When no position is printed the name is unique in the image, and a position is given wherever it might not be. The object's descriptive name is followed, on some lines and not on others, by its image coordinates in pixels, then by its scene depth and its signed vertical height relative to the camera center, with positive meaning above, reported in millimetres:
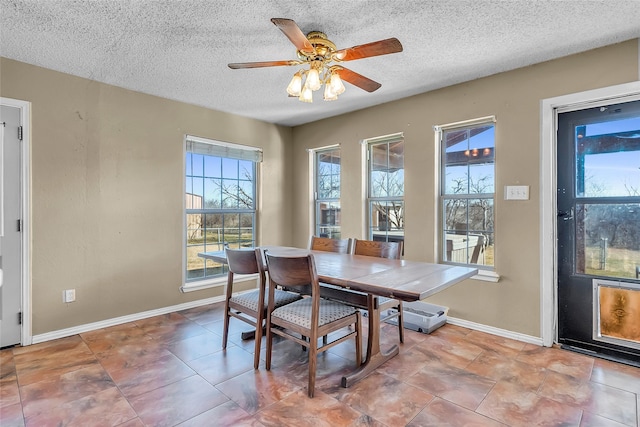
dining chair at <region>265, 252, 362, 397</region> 2049 -685
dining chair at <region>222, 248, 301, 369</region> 2404 -690
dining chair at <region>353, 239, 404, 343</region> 2820 -345
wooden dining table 1770 -396
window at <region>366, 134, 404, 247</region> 3832 +310
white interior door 2732 -129
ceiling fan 1889 +979
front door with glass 2516 -140
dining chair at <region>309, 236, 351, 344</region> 2576 -368
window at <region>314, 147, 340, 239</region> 4531 +304
